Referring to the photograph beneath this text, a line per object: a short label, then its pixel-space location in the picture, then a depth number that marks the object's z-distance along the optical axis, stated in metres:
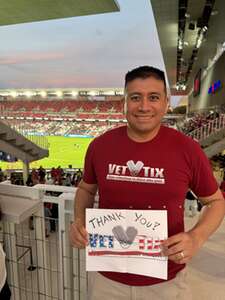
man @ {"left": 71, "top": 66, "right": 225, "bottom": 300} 0.98
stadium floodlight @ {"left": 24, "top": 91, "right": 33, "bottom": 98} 38.41
